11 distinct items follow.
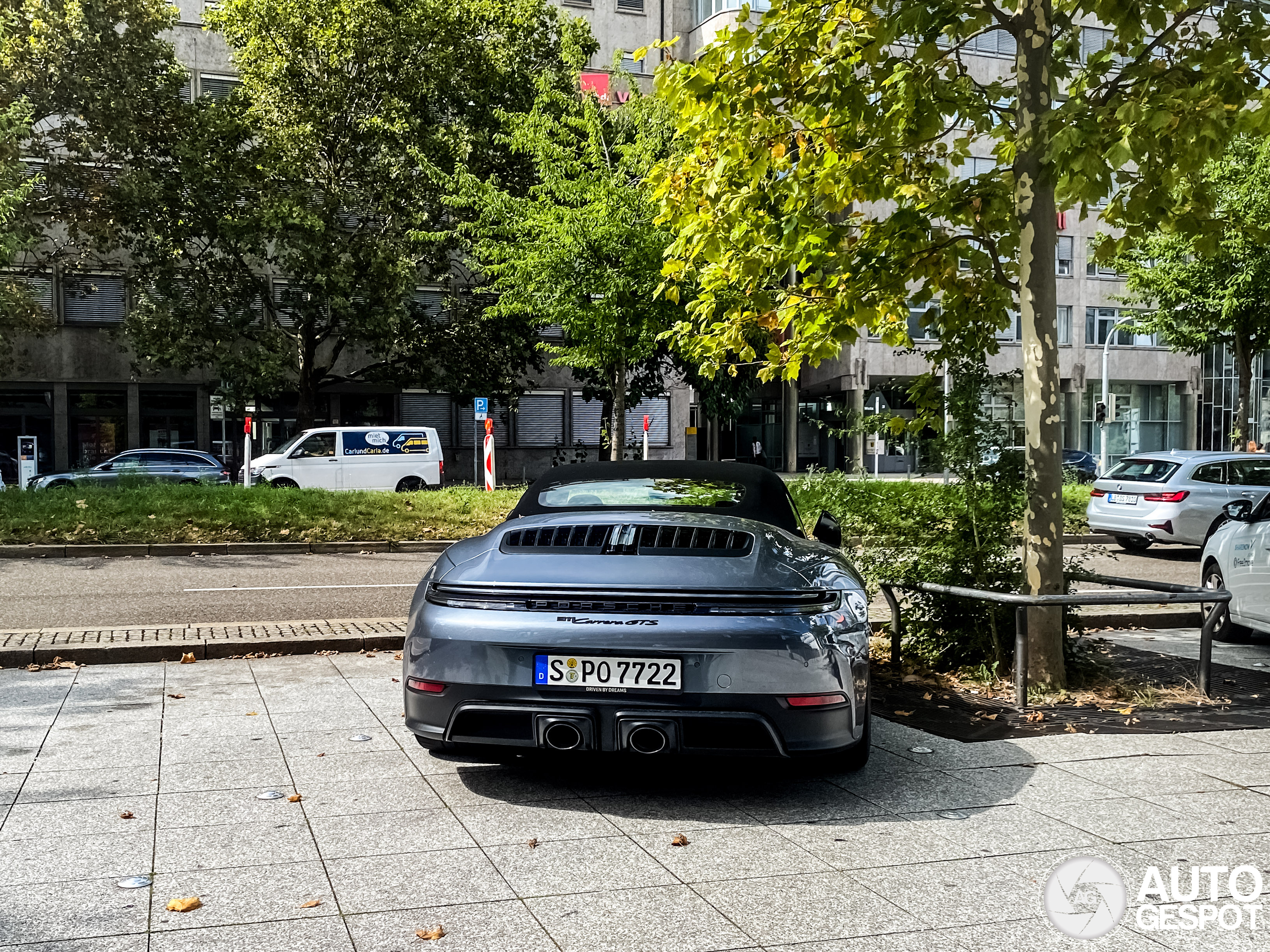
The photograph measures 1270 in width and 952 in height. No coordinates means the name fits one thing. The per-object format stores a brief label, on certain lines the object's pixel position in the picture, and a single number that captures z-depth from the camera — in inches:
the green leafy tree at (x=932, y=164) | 254.4
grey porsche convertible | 173.6
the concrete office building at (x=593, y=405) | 1565.0
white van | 1193.4
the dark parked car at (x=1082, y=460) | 1689.2
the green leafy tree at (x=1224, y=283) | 1060.4
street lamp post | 1469.0
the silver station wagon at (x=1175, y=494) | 705.0
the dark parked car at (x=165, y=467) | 1056.2
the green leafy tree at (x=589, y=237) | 922.1
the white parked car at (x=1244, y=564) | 331.3
